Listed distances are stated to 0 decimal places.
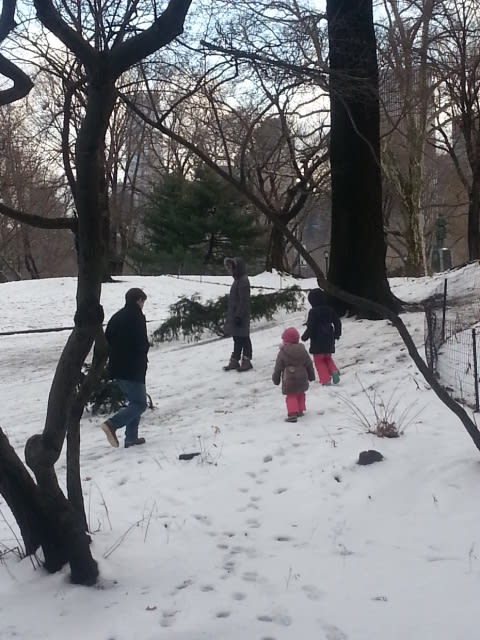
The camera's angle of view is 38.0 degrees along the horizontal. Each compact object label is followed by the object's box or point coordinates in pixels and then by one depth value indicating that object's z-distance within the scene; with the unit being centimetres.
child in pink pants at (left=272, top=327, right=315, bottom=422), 756
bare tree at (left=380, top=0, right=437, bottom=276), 1098
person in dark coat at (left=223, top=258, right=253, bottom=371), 1059
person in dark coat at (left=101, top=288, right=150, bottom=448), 724
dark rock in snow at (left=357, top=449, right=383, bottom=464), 568
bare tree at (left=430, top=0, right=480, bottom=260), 1284
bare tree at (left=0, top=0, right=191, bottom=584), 364
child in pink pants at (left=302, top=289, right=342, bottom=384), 884
